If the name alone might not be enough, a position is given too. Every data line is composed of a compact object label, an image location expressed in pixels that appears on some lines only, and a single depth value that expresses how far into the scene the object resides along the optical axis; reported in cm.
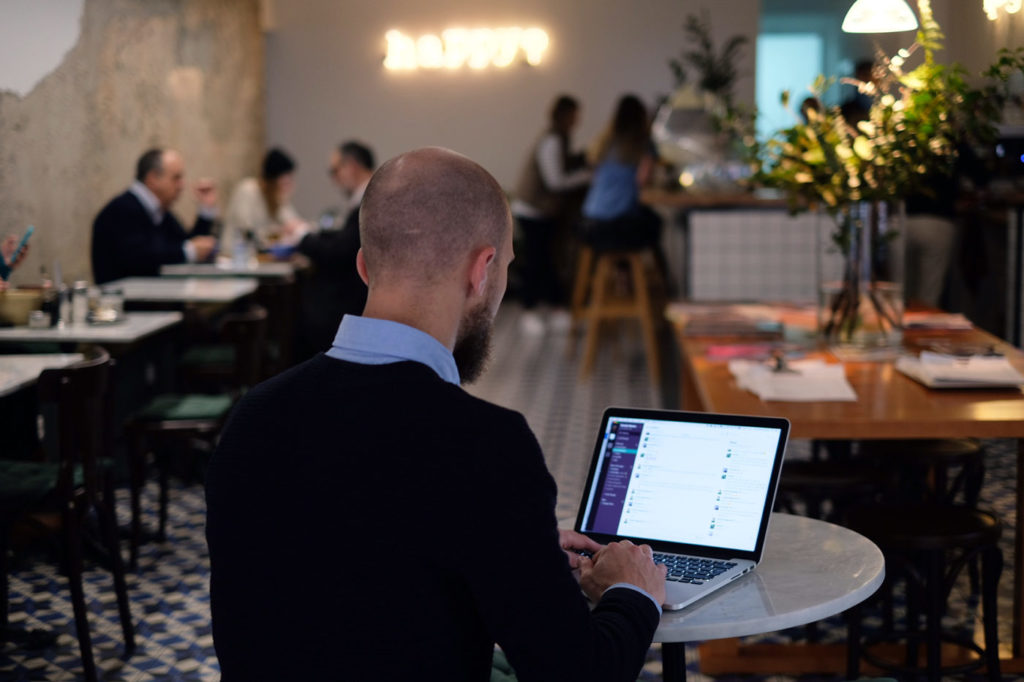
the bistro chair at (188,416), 450
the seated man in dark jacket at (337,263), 608
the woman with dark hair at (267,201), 890
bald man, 135
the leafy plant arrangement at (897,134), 352
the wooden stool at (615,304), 742
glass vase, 373
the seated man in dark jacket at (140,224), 615
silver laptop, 185
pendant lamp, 380
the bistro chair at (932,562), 279
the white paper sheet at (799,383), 310
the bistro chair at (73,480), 326
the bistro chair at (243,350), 550
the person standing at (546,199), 986
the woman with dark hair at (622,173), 775
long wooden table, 283
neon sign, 1157
